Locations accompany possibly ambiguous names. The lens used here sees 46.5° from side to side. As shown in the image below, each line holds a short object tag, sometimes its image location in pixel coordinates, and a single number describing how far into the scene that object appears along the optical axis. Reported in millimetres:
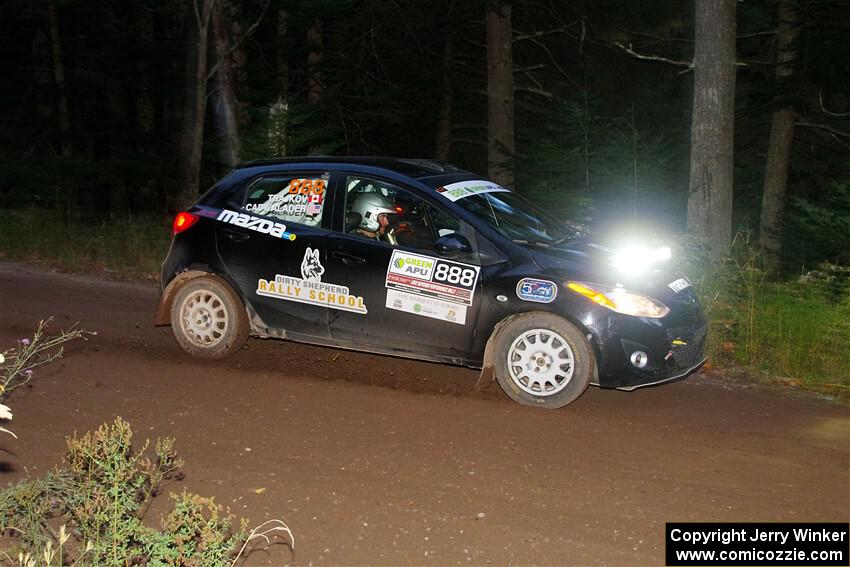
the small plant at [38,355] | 8102
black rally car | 7562
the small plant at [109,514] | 4188
